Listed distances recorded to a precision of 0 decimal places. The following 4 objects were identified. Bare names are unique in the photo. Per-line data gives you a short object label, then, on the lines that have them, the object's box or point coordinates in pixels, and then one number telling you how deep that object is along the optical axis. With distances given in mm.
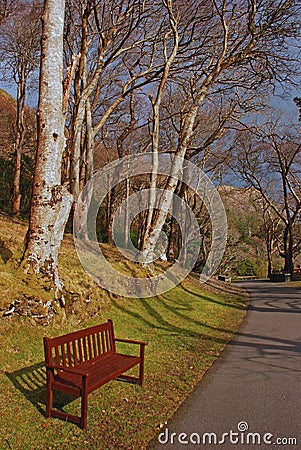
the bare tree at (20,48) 13076
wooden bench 3838
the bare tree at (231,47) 11375
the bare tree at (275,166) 25406
